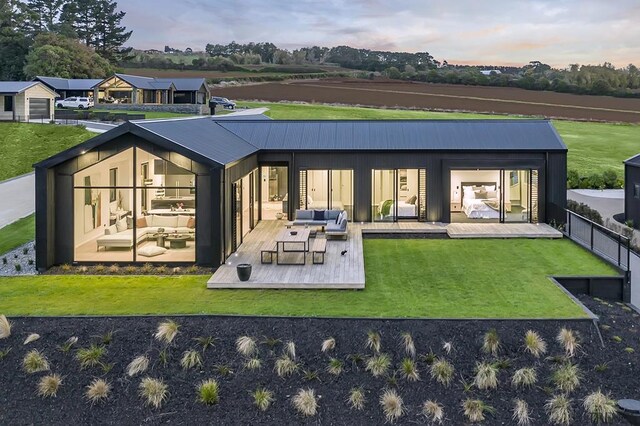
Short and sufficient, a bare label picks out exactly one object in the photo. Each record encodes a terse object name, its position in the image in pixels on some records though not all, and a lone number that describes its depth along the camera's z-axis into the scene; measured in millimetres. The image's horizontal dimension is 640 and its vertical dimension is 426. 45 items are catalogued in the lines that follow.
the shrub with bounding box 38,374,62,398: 7516
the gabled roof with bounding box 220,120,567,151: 17625
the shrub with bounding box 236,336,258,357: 8227
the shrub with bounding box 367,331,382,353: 8283
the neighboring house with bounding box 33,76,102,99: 50656
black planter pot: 10977
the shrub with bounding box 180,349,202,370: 8008
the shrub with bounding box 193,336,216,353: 8359
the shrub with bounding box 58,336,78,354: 8331
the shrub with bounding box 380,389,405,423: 7102
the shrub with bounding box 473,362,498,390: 7625
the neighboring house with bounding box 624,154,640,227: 17891
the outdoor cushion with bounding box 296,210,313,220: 16891
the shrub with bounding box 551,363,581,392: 7605
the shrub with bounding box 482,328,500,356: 8281
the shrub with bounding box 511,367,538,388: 7656
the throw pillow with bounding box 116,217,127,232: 12547
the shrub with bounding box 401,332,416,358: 8219
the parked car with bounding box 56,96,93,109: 47125
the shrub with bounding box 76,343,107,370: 8031
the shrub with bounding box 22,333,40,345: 8477
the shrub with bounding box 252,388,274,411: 7254
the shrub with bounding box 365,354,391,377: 7832
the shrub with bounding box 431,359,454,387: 7707
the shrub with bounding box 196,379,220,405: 7363
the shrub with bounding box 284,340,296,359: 8172
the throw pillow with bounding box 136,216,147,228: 12586
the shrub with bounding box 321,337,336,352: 8281
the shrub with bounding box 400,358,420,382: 7758
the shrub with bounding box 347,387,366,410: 7258
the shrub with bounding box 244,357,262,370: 7961
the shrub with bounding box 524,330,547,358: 8250
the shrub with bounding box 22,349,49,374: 7941
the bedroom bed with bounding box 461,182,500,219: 17453
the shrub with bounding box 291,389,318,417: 7129
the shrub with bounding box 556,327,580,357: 8297
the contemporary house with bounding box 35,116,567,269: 12453
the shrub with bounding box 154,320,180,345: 8500
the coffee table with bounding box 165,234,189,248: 12555
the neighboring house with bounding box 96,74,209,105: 50062
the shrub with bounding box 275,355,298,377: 7832
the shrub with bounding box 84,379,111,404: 7445
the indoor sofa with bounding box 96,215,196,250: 12547
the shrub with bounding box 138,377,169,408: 7367
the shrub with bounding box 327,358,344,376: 7848
